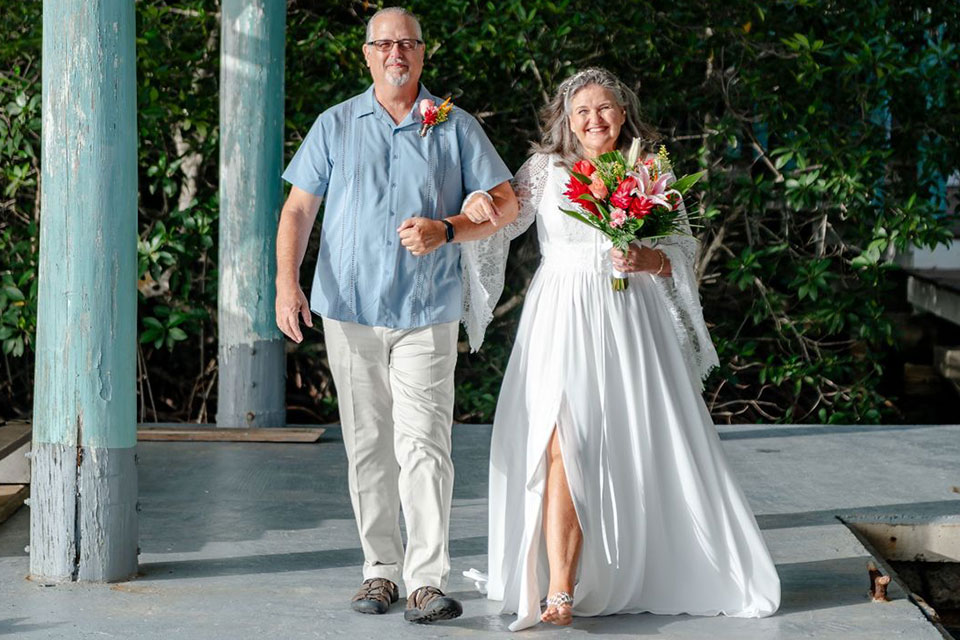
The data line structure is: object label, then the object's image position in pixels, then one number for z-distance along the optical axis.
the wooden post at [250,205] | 8.09
